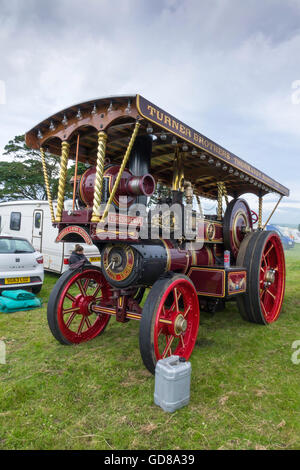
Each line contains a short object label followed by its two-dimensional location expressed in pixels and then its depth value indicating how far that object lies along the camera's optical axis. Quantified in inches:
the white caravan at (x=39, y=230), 299.3
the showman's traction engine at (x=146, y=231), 112.6
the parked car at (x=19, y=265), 219.0
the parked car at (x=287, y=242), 1159.9
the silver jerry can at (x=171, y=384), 93.4
